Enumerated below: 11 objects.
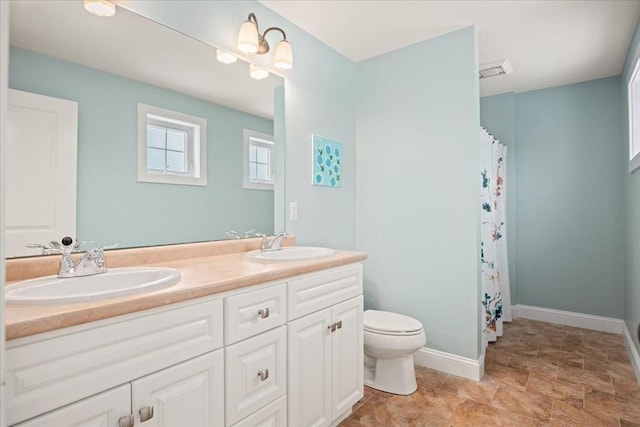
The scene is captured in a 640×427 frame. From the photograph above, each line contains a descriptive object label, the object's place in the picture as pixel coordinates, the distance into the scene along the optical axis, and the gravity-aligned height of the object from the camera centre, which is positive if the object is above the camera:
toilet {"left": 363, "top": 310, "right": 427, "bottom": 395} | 2.04 -0.79
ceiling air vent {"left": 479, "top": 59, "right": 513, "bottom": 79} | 2.82 +1.26
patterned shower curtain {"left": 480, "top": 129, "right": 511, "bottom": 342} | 2.79 -0.20
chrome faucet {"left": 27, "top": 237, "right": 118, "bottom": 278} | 1.21 -0.15
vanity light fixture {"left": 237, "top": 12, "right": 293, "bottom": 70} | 1.81 +0.96
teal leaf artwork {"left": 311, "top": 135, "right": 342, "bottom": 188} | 2.41 +0.41
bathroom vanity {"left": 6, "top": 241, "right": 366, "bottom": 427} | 0.80 -0.41
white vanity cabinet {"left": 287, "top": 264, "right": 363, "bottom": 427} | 1.48 -0.61
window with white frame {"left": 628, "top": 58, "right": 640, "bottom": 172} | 2.47 +0.75
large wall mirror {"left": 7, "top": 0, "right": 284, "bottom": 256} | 1.30 +0.52
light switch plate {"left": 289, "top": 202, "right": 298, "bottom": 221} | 2.25 +0.05
